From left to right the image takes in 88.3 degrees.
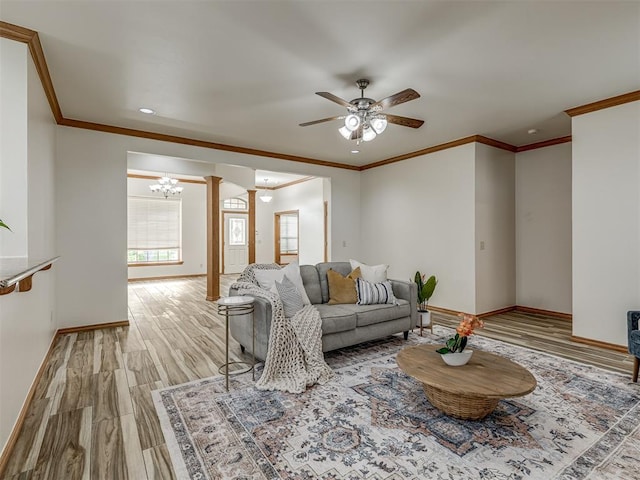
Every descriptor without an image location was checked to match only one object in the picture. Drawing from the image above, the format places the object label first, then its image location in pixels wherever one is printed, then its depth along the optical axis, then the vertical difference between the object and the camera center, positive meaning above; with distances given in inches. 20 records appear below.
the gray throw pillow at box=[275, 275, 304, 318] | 126.7 -22.5
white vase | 91.2 -32.7
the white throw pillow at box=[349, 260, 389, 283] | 159.3 -15.9
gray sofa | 123.0 -32.1
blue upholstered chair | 107.8 -32.3
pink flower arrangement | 88.0 -25.6
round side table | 110.3 -23.6
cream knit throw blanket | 111.2 -40.3
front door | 434.3 -1.8
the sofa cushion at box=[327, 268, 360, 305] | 152.2 -22.7
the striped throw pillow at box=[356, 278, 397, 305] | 149.5 -24.1
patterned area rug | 71.2 -49.0
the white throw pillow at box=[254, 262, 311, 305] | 134.6 -15.5
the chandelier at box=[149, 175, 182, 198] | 314.4 +55.2
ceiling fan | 109.2 +46.6
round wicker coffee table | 79.4 -35.6
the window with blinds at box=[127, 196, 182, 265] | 366.0 +12.5
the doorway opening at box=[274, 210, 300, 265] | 457.4 +3.6
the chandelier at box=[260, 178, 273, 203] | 405.7 +64.8
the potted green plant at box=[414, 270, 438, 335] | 166.9 -28.3
